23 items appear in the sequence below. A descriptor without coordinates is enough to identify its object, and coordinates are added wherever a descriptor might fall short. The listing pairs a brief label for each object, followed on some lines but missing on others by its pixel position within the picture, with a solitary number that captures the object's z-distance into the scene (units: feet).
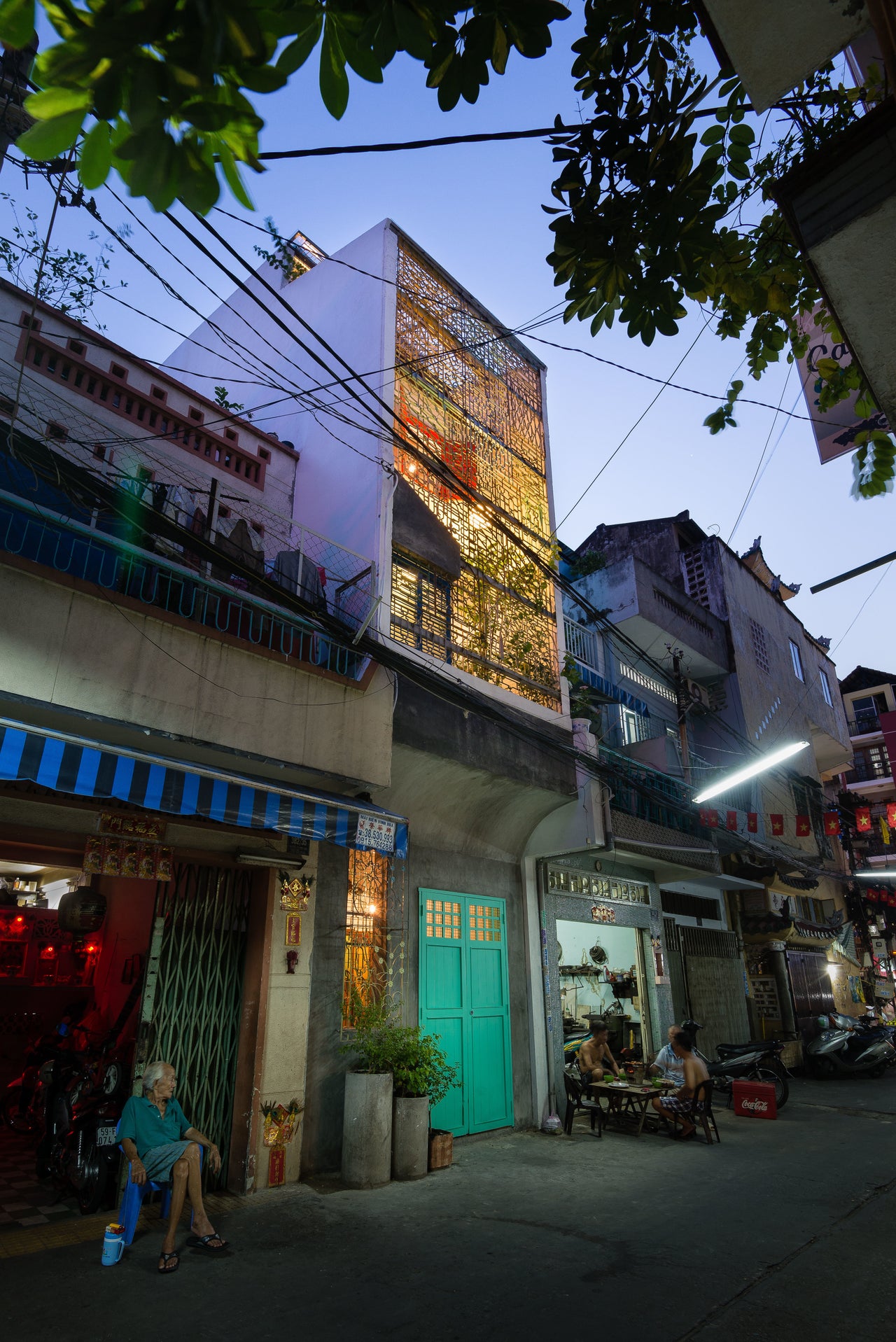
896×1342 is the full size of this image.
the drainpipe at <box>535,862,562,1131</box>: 36.65
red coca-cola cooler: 39.19
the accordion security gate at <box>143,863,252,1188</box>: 24.56
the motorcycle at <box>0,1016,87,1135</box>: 31.14
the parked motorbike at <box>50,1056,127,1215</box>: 21.58
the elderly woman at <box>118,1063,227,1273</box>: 18.19
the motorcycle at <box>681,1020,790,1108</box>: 43.78
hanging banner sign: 17.90
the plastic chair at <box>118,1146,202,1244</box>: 18.16
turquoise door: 32.42
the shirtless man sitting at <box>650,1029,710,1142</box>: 32.50
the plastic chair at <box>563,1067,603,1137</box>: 33.86
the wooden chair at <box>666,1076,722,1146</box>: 32.32
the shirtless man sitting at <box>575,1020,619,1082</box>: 36.09
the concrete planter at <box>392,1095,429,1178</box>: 26.08
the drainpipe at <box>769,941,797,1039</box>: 61.11
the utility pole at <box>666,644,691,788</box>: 59.62
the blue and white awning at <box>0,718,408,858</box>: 18.31
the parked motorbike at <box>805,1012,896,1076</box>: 55.42
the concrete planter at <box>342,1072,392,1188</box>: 24.98
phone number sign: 25.60
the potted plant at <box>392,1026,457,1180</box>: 26.17
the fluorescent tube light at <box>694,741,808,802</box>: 45.74
